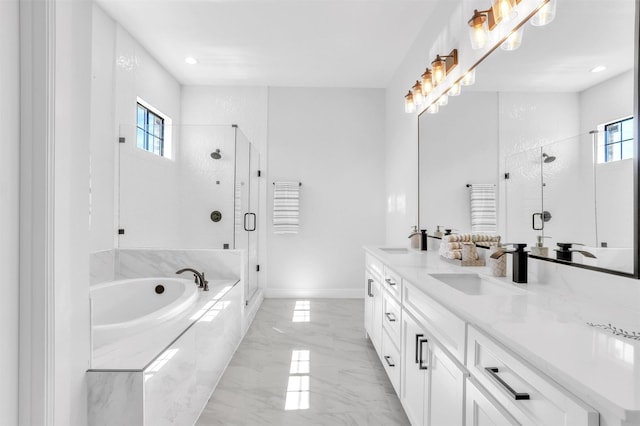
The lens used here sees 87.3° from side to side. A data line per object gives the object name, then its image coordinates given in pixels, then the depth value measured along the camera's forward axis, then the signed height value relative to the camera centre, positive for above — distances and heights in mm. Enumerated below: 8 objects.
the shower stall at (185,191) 3020 +212
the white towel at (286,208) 4176 +60
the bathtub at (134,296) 2336 -624
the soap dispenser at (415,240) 2857 -227
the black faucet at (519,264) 1370 -204
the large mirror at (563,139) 1059 +311
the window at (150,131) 3261 +818
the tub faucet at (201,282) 2467 -517
